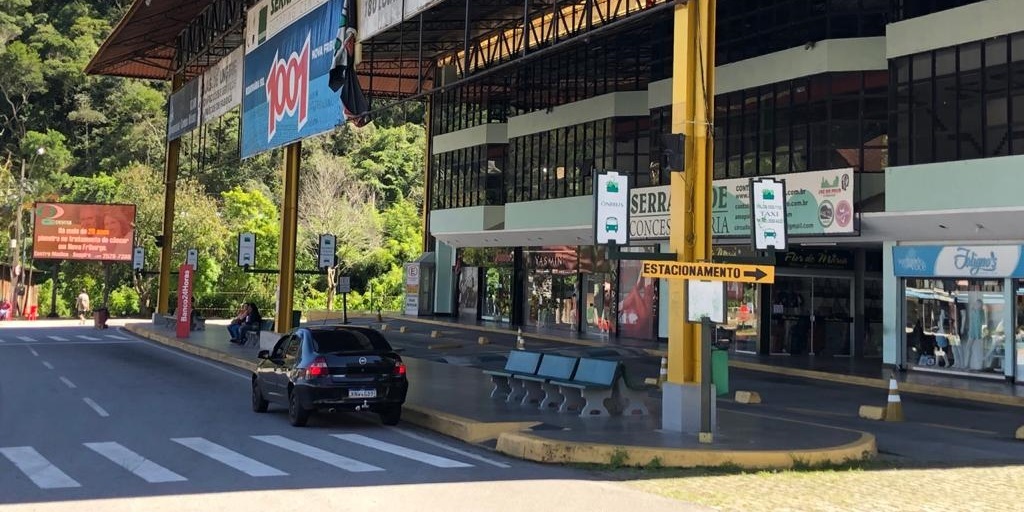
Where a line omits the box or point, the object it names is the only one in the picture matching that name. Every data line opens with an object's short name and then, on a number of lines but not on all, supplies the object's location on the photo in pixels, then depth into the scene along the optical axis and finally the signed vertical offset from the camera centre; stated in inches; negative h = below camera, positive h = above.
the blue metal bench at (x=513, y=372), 677.3 -56.7
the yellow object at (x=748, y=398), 763.0 -80.7
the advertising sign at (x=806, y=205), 1009.5 +111.4
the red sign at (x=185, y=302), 1390.3 -23.2
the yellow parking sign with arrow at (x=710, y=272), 496.4 +15.0
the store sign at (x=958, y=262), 914.7 +45.7
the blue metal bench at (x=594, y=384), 594.9 -56.9
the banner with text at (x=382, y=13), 795.5 +250.5
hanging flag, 861.8 +207.1
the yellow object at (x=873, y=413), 678.5 -80.7
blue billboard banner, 908.0 +220.5
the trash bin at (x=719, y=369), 588.1 -44.3
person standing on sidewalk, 1911.9 -44.4
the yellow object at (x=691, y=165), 528.4 +77.5
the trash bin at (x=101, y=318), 1736.0 -62.8
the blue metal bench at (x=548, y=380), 638.5 -59.7
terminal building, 910.4 +167.4
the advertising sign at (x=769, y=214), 504.1 +47.7
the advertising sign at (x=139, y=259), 1814.7 +52.0
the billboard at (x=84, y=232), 1889.8 +108.0
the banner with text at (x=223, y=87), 1210.6 +275.9
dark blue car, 558.9 -52.2
